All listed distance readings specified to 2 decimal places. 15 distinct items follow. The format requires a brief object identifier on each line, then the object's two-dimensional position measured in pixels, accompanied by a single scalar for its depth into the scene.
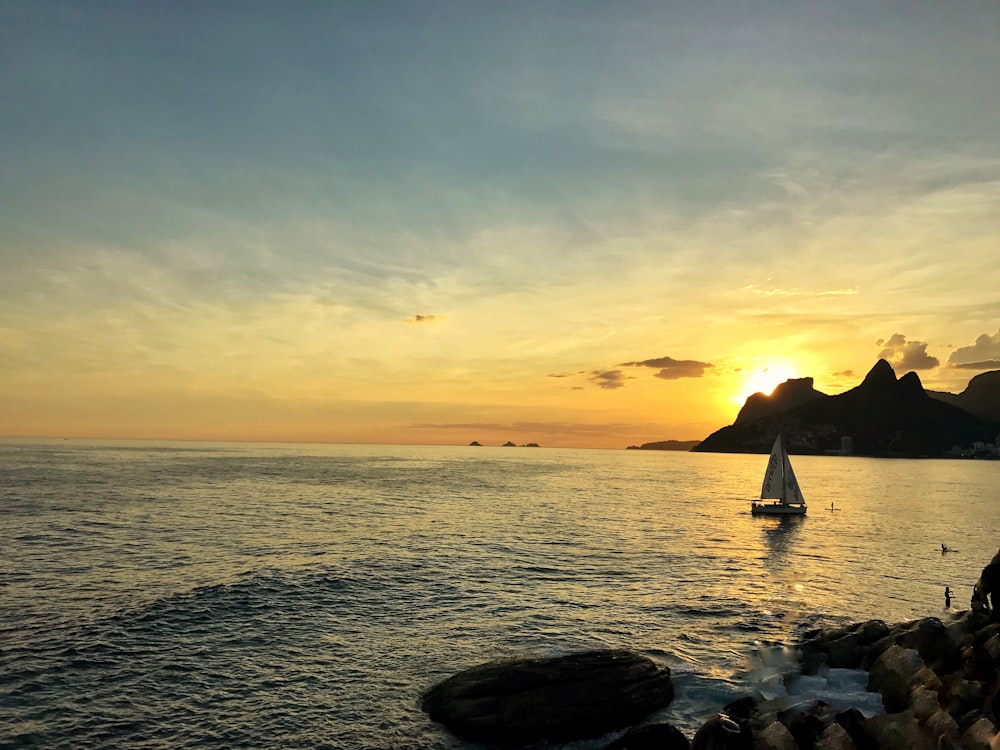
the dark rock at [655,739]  20.69
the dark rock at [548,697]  23.17
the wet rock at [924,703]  20.34
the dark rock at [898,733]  18.41
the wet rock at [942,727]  18.31
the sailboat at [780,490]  103.25
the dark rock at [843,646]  30.88
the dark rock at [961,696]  21.30
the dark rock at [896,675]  24.75
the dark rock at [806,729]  19.28
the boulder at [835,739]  18.89
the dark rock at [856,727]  19.44
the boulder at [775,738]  18.69
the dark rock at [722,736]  19.53
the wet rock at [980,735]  17.41
